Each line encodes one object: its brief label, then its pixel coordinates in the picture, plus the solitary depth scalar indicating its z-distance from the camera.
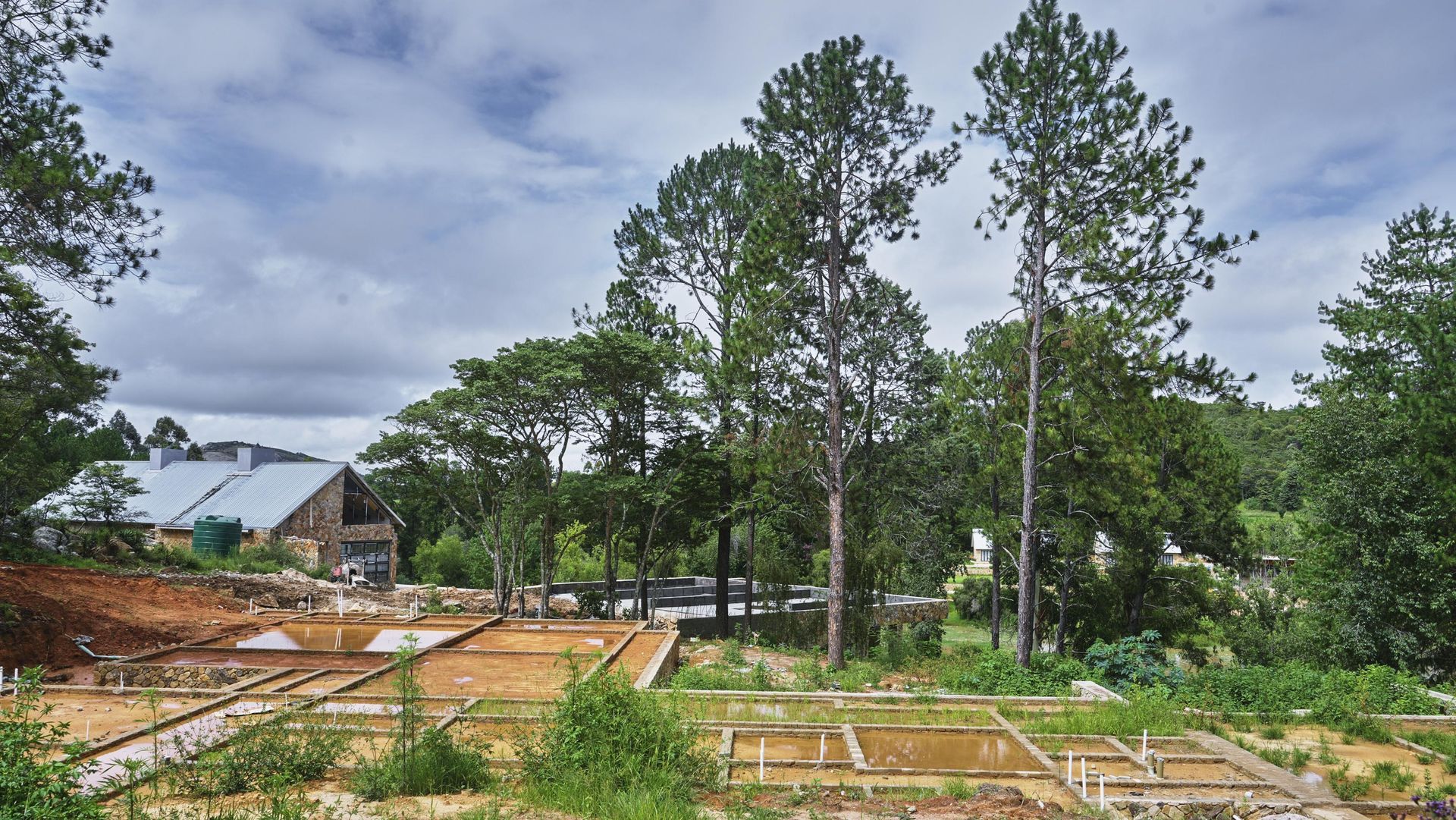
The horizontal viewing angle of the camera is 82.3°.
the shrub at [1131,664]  12.24
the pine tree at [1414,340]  15.45
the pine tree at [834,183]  16.48
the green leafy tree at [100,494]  25.56
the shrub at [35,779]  4.75
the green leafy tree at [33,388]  11.43
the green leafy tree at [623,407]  19.08
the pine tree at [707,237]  20.91
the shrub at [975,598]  25.70
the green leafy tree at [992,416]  18.78
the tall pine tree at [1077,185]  14.06
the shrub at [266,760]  6.43
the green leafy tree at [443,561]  35.78
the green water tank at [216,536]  26.45
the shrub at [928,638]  20.80
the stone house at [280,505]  29.22
